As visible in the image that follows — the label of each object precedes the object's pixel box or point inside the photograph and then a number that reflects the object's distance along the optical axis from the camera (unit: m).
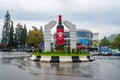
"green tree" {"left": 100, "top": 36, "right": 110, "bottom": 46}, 72.05
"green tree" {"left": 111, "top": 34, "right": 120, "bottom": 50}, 46.17
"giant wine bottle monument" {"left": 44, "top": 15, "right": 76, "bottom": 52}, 14.58
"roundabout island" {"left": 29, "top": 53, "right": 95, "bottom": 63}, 11.71
